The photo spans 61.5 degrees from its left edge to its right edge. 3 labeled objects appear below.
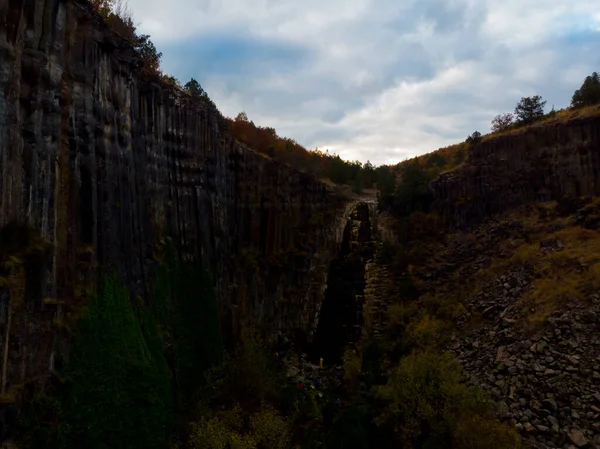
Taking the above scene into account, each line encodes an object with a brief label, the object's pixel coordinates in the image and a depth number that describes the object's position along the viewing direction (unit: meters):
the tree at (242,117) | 73.34
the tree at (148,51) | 42.22
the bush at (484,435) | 23.17
